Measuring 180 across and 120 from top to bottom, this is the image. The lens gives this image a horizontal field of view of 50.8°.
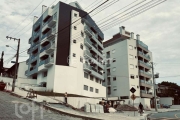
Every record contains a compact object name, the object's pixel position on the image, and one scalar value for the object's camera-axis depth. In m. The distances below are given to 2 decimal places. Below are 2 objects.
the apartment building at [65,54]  37.97
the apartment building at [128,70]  53.85
